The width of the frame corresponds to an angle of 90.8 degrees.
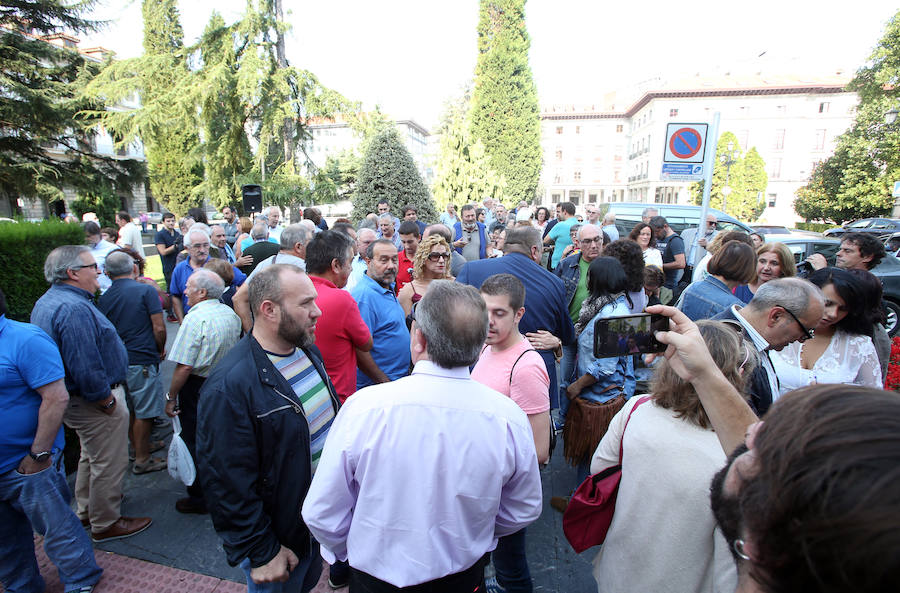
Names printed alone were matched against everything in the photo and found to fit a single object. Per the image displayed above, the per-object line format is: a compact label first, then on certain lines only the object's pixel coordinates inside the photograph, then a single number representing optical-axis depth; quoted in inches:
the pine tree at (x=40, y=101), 513.0
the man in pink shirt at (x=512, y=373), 90.9
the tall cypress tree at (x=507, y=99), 1381.6
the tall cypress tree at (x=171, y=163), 1143.6
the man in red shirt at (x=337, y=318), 112.3
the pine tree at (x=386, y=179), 522.0
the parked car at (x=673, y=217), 514.9
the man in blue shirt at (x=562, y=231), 316.5
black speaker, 449.7
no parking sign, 231.6
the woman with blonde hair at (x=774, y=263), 151.7
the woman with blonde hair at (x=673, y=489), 61.4
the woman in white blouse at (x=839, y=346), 110.7
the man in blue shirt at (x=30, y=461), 94.8
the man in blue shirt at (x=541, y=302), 132.3
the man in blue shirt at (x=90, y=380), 115.0
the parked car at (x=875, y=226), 700.5
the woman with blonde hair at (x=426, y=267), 162.4
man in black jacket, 73.2
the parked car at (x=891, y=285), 303.3
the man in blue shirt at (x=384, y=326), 133.7
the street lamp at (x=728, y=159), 1417.8
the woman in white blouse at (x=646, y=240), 245.2
